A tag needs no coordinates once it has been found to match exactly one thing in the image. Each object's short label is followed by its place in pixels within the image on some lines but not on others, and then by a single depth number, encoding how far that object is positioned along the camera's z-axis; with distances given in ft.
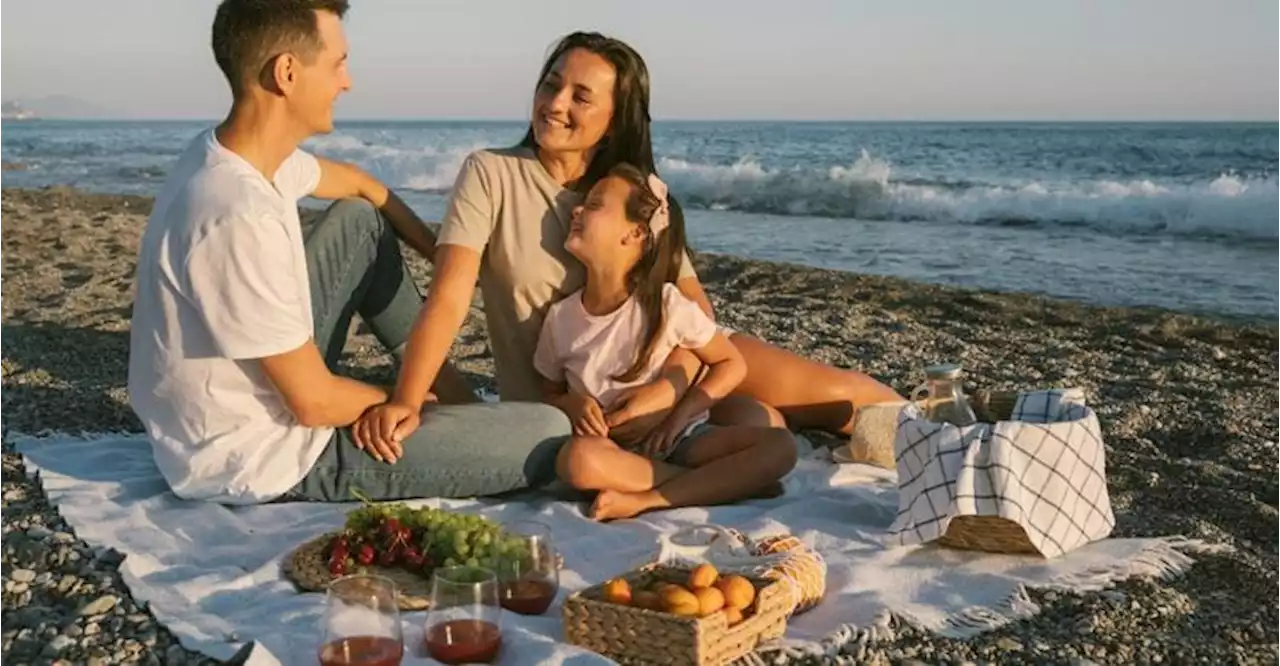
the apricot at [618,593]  10.40
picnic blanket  10.84
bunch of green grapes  11.01
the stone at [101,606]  11.18
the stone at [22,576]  11.96
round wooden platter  11.21
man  11.87
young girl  14.47
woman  14.46
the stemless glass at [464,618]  9.64
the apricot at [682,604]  10.12
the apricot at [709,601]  10.18
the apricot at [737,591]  10.42
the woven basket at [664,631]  9.93
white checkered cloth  12.34
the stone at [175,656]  10.20
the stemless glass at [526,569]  11.00
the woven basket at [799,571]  11.08
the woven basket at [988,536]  12.67
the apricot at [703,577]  10.50
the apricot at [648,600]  10.28
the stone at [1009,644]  10.88
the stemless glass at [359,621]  9.30
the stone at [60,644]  10.41
